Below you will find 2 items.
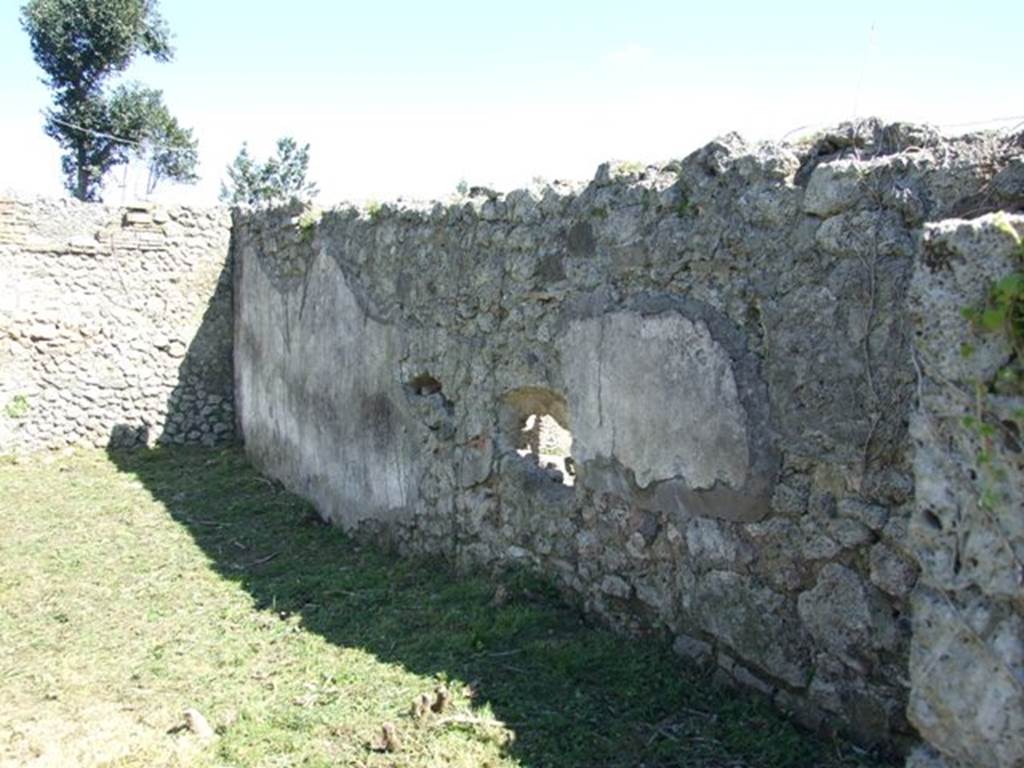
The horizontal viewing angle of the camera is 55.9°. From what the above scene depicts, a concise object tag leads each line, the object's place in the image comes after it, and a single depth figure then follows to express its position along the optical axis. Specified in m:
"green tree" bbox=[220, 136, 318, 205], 25.34
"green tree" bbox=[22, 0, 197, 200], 17.23
